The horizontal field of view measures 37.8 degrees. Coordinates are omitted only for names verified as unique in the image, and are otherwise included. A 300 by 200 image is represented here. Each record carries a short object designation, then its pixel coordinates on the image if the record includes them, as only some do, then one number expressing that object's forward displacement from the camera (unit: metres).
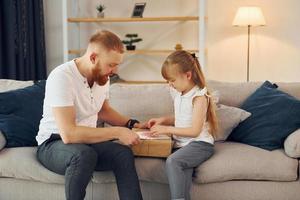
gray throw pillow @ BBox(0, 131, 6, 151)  2.36
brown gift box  2.21
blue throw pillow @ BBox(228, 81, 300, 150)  2.36
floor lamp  4.32
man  1.99
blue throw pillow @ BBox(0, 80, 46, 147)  2.44
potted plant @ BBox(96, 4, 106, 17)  4.56
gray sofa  2.16
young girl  2.21
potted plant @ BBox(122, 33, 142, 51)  4.56
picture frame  4.50
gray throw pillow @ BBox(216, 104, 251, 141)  2.48
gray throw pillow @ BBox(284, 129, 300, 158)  2.19
